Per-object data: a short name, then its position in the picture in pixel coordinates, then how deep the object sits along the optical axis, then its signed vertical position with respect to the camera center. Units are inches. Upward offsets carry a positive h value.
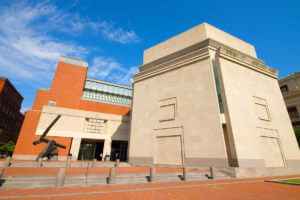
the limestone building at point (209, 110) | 629.9 +213.2
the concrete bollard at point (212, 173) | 478.1 -51.5
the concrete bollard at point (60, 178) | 315.9 -50.1
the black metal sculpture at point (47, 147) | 792.0 +27.8
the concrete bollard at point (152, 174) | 399.9 -49.9
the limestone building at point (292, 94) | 1226.6 +495.3
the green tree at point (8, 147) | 1420.9 +39.2
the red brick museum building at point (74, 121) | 1046.4 +232.1
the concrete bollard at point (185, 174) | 433.6 -51.1
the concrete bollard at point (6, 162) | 591.2 -40.5
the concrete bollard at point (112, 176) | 355.2 -49.4
